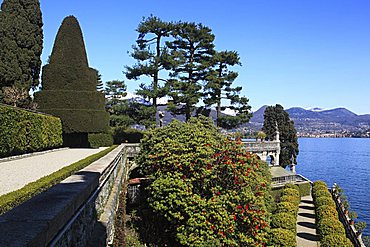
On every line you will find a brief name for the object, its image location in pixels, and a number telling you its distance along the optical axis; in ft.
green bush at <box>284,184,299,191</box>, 88.22
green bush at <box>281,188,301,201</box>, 79.82
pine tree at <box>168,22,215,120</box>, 101.86
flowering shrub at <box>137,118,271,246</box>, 37.81
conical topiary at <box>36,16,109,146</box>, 75.72
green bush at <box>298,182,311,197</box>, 99.81
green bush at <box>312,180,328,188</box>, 87.39
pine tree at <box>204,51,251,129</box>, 110.32
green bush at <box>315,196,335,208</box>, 69.76
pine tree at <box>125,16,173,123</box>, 98.84
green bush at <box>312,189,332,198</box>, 77.61
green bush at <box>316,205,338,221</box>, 60.59
